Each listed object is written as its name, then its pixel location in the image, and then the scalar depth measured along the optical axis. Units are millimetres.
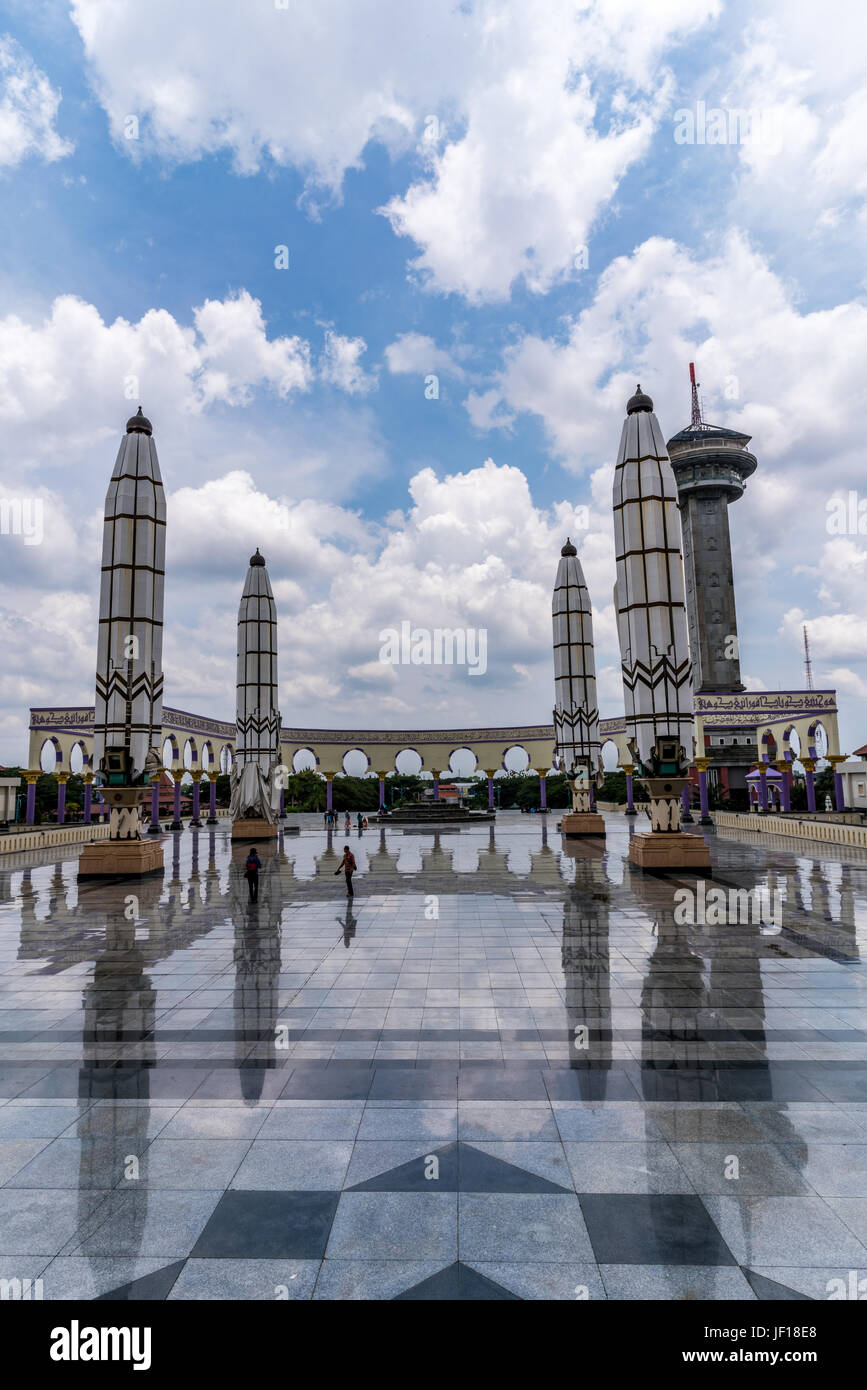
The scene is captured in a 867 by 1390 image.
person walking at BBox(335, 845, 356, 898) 15922
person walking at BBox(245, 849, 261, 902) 15742
